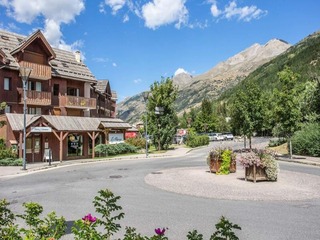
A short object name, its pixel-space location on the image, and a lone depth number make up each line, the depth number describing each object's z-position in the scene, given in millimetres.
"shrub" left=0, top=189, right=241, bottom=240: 2576
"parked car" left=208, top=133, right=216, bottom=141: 59108
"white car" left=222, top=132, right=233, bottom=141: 60510
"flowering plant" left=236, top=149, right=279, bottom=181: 11831
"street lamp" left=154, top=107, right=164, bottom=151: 29881
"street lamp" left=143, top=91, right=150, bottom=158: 28010
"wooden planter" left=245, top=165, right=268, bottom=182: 12004
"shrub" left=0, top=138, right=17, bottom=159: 19623
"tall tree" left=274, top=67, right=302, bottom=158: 21388
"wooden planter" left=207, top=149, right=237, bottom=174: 14436
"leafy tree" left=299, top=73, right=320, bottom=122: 26764
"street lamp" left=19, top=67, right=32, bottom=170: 16793
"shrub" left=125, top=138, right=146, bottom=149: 34746
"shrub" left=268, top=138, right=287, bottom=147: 33012
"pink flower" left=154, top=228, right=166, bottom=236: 2459
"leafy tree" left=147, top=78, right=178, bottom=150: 31004
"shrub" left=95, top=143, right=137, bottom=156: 25817
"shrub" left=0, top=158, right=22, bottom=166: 18912
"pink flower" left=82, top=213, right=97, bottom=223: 2678
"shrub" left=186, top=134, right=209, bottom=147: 40831
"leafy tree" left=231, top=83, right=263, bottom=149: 26053
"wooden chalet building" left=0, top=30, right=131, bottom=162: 21470
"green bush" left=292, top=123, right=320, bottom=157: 22382
